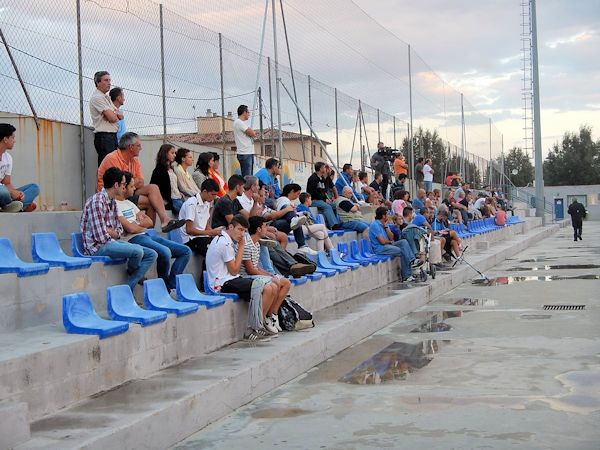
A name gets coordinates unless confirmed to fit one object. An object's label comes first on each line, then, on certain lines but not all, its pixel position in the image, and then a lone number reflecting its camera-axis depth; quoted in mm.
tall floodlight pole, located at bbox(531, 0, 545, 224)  46906
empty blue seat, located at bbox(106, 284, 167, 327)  7773
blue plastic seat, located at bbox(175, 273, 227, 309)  9195
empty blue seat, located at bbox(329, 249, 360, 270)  14616
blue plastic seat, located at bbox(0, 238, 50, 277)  7574
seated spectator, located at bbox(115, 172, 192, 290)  9445
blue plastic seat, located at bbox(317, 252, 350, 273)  13953
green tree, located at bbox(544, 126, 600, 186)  98188
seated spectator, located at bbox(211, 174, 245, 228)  11344
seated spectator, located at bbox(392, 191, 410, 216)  20172
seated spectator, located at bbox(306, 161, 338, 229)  17234
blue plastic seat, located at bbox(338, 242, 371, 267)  15578
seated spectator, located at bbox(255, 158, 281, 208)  15679
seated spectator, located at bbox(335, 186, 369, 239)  17969
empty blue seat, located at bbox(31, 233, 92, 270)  8273
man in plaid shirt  8953
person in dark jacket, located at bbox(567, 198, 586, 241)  37750
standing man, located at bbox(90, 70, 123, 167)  11172
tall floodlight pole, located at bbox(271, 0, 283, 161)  17391
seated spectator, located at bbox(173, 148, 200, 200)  12156
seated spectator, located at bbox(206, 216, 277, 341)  9891
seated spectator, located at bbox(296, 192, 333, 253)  14750
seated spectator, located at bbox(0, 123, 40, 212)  9164
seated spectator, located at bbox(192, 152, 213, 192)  12992
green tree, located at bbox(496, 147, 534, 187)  86062
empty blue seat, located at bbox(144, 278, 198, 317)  8508
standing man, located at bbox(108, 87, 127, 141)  11320
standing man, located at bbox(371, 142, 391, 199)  25328
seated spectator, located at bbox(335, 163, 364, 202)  20984
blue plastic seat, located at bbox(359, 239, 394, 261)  16703
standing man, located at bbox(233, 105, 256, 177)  15570
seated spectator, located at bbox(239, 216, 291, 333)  10211
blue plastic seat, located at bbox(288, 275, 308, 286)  11799
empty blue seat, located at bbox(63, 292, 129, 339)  7090
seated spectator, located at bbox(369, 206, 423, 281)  17219
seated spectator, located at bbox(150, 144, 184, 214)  11664
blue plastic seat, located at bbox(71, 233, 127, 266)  8859
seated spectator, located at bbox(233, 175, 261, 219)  12703
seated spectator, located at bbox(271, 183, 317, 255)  13755
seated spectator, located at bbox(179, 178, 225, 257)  10961
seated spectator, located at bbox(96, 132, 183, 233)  10523
